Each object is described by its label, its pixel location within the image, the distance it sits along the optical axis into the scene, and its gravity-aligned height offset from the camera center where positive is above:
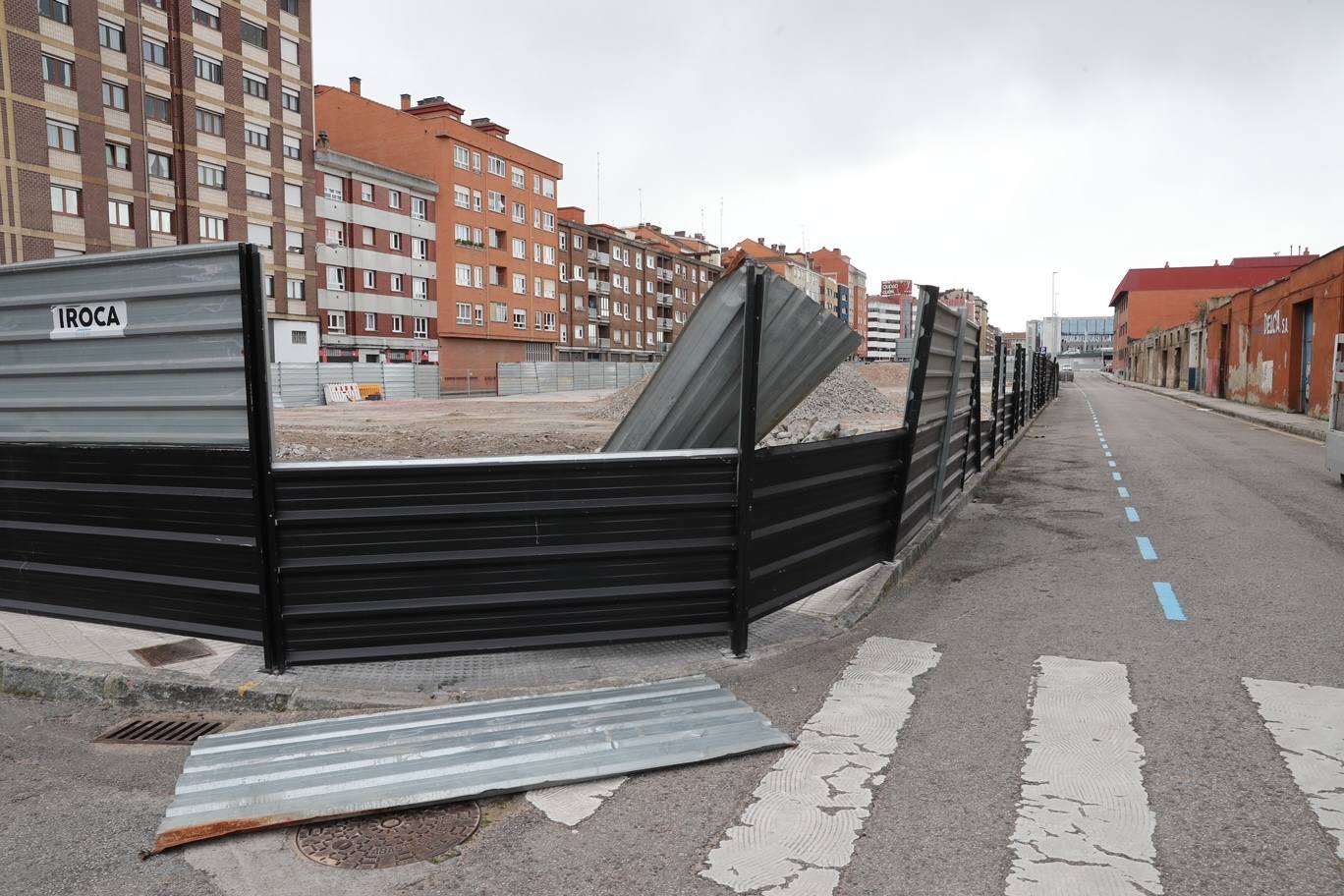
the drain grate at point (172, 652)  4.89 -1.53
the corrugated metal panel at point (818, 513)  5.21 -0.92
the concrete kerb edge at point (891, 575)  5.98 -1.56
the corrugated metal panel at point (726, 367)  5.16 +0.01
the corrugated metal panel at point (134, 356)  4.55 +0.07
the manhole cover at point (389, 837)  3.10 -1.63
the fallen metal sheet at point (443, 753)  3.39 -1.57
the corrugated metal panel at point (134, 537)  4.67 -0.90
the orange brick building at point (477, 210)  64.31 +11.97
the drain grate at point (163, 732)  4.11 -1.65
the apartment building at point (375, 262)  57.22 +6.94
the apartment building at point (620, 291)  85.75 +8.06
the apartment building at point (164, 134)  39.66 +11.50
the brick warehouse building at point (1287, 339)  27.59 +1.11
